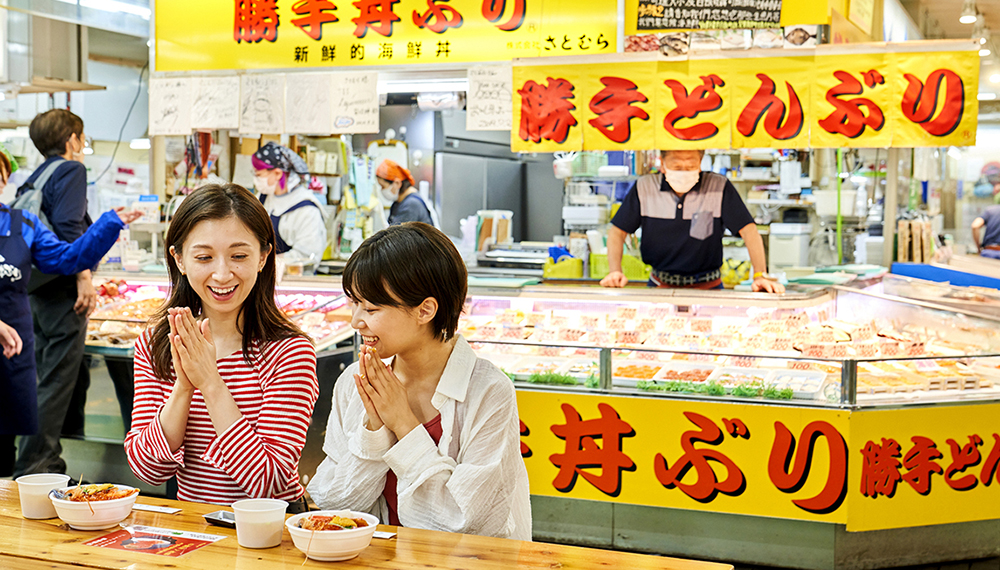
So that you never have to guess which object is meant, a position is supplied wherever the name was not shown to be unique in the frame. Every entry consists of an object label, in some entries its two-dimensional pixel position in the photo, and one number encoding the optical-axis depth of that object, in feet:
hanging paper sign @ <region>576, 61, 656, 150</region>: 17.47
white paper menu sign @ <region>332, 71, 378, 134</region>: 19.65
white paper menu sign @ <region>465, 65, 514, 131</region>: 18.44
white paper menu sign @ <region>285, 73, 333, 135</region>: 20.06
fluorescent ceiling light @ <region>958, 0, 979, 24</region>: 28.02
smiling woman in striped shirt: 7.33
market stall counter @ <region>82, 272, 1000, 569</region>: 12.67
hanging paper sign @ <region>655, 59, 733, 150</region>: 17.10
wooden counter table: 5.83
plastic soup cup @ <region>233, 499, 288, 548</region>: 6.02
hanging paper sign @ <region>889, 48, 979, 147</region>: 15.93
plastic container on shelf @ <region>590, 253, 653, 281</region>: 23.50
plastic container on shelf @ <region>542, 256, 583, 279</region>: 22.77
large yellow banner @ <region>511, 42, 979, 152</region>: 16.16
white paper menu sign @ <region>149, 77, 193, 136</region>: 21.24
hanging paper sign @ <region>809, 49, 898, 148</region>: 16.34
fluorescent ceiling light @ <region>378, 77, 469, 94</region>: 19.74
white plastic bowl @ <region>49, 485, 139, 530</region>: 6.44
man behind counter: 17.42
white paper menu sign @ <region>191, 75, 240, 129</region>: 20.84
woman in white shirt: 6.73
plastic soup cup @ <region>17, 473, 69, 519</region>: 6.68
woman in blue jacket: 13.91
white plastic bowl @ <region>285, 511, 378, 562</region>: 5.81
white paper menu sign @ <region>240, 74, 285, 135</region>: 20.51
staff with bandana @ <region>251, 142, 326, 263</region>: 20.11
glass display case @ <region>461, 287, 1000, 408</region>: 13.05
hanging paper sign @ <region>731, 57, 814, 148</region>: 16.69
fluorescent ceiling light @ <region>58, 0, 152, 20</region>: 22.13
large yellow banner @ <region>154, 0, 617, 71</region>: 18.12
